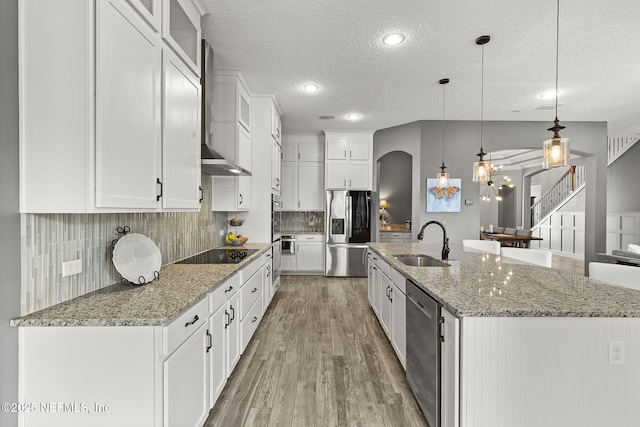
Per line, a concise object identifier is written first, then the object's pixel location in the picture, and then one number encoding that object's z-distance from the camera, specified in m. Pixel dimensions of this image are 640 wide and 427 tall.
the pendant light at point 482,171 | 3.40
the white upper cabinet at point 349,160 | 5.77
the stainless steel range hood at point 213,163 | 2.41
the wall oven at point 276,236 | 4.17
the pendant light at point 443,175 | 3.60
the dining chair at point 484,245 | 3.57
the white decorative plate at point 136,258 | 1.66
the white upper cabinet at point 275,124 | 4.20
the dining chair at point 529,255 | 2.89
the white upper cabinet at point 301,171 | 5.96
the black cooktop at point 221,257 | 2.54
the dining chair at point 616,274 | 1.92
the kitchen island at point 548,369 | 1.32
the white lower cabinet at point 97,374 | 1.17
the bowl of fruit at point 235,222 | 3.77
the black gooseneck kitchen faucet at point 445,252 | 2.70
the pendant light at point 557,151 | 2.34
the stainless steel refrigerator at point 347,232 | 5.65
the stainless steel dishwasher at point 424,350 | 1.56
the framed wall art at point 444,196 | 5.27
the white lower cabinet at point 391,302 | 2.27
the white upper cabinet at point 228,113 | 3.26
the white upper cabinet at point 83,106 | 1.14
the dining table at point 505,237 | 6.77
